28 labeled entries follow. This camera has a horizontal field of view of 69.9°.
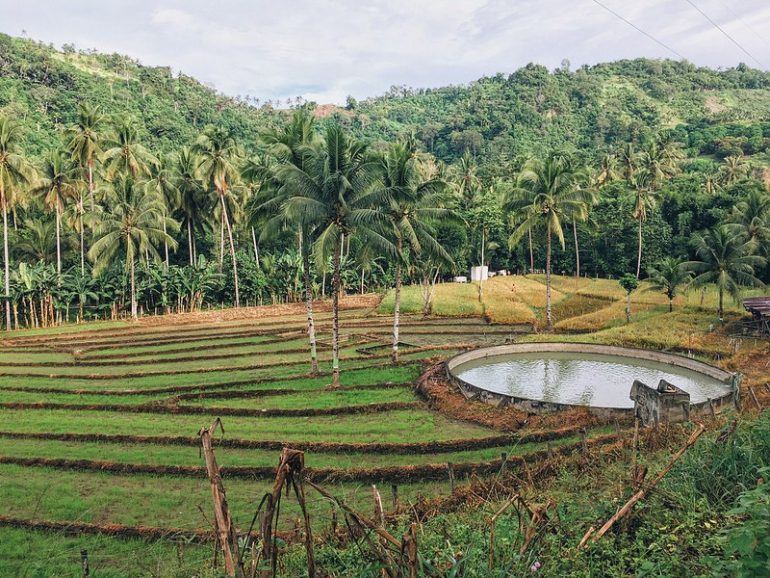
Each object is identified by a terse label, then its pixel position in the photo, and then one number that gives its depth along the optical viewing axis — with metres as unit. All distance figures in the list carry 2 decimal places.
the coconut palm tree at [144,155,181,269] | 52.53
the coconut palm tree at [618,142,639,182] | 76.19
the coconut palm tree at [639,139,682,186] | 68.38
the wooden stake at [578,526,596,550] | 5.46
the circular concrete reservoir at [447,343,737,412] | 21.45
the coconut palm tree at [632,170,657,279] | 55.00
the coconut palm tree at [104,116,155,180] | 49.47
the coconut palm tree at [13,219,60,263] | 55.47
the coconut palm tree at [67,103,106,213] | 48.41
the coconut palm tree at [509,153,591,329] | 35.28
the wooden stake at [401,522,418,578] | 4.52
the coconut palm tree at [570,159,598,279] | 34.97
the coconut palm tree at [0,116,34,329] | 39.75
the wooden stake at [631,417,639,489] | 6.94
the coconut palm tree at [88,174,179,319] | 44.62
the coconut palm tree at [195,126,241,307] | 49.16
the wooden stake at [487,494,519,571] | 5.32
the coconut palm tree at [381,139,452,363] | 27.19
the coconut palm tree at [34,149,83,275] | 47.31
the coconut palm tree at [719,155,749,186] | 73.00
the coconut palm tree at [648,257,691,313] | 38.09
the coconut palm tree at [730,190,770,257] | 40.78
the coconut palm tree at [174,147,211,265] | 55.75
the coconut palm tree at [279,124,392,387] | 22.92
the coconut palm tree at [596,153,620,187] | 74.56
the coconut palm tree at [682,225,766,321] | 35.25
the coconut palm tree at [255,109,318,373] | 24.06
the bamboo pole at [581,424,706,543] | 5.46
